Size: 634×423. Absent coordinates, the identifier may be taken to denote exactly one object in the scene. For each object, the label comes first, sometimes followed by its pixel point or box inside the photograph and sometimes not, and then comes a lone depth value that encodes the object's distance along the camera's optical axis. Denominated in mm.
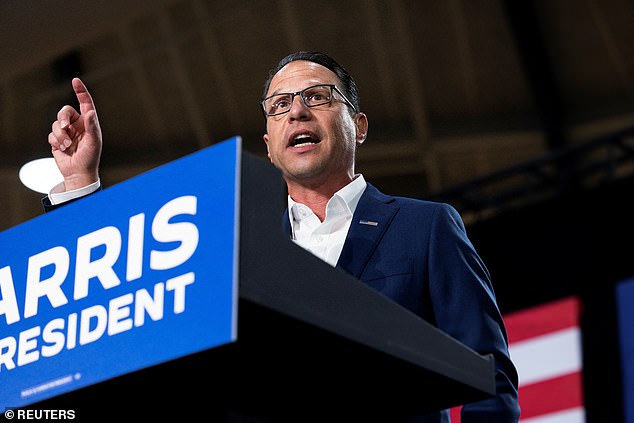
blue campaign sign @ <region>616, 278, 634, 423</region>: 6800
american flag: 6992
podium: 2392
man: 2875
